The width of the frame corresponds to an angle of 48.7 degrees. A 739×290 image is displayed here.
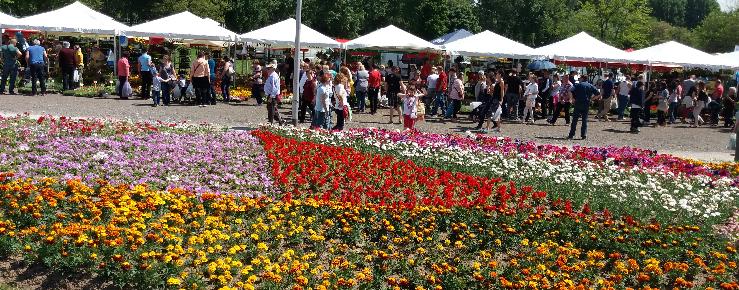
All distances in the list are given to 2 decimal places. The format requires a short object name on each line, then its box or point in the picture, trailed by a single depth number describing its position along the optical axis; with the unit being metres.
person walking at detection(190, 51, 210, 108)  22.06
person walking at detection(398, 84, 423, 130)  17.11
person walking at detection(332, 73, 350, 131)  16.44
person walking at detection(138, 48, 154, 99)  22.83
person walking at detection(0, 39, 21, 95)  22.23
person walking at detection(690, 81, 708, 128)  24.72
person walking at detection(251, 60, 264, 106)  23.72
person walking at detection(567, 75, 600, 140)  18.69
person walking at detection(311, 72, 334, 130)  16.31
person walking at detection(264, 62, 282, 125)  17.33
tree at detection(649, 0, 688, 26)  109.94
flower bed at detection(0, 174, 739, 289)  7.07
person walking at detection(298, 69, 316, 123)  18.09
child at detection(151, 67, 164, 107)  21.52
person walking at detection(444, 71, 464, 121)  22.28
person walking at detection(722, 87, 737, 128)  25.08
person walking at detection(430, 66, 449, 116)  23.05
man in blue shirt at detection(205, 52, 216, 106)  23.02
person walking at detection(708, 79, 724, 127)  25.72
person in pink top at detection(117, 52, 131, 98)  22.92
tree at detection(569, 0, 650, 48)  60.91
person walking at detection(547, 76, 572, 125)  21.77
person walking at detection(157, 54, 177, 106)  21.83
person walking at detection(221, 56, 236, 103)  23.53
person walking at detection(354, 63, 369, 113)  22.37
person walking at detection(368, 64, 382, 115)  22.31
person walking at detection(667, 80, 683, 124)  24.98
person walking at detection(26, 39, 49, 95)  22.09
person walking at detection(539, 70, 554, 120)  23.73
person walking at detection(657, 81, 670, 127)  24.19
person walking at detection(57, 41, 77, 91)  23.69
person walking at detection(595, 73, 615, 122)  24.44
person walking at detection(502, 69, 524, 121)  22.59
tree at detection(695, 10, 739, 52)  70.75
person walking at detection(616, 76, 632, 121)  24.95
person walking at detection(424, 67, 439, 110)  23.25
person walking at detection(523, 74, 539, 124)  22.47
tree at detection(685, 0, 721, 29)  113.69
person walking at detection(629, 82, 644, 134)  21.69
